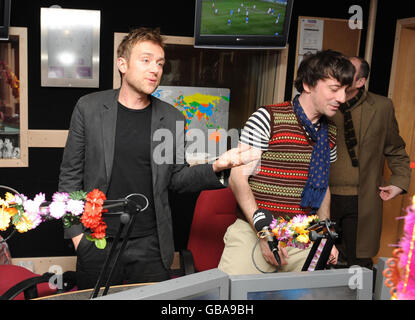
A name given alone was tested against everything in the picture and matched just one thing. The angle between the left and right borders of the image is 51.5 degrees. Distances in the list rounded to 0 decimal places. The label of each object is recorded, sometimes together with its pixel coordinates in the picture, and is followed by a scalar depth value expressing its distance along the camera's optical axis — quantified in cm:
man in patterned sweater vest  206
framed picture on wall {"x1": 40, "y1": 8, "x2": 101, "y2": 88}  331
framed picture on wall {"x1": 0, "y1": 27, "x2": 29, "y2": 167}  331
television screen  324
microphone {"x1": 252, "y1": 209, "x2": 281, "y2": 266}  155
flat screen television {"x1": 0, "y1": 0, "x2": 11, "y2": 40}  297
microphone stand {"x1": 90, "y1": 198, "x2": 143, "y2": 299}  124
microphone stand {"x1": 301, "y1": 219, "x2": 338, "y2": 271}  136
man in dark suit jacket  214
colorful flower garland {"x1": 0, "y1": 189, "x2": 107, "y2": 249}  127
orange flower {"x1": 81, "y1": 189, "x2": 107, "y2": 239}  127
